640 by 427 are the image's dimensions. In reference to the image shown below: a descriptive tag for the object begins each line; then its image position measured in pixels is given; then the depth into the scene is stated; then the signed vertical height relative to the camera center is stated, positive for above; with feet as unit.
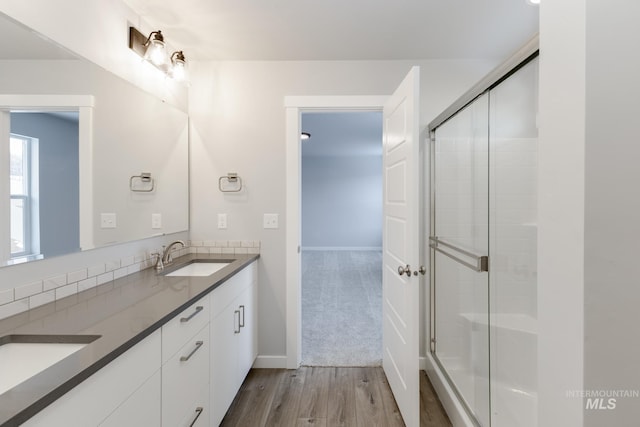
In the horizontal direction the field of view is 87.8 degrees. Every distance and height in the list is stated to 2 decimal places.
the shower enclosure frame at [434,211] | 4.42 +0.00
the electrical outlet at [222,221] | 8.61 -0.28
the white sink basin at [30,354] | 3.09 -1.43
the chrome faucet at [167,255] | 7.03 -0.97
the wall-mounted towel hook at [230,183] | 8.54 +0.70
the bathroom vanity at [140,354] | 2.57 -1.47
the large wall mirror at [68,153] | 4.02 +0.86
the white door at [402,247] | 5.81 -0.75
